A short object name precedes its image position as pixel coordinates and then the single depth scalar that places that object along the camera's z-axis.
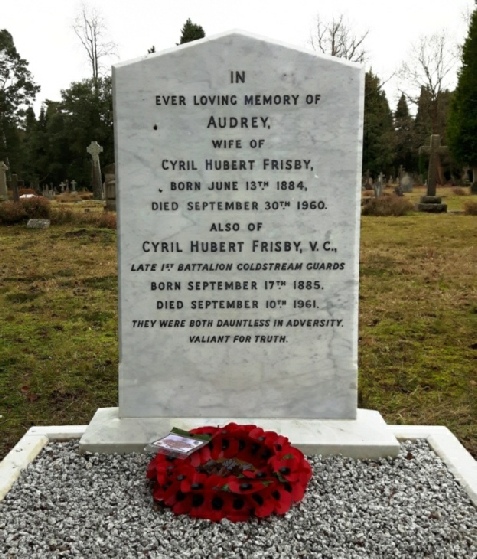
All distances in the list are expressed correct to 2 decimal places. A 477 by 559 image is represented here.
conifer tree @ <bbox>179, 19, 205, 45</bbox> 33.59
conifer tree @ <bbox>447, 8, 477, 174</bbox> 26.55
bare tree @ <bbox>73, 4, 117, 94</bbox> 36.31
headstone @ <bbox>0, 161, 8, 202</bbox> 25.58
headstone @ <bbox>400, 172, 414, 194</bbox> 35.31
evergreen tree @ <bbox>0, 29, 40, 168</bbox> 41.72
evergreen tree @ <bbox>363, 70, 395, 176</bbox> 36.12
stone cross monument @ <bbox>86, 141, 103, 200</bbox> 23.83
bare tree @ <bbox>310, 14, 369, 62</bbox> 32.75
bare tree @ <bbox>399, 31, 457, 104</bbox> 41.81
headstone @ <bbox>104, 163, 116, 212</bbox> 18.42
